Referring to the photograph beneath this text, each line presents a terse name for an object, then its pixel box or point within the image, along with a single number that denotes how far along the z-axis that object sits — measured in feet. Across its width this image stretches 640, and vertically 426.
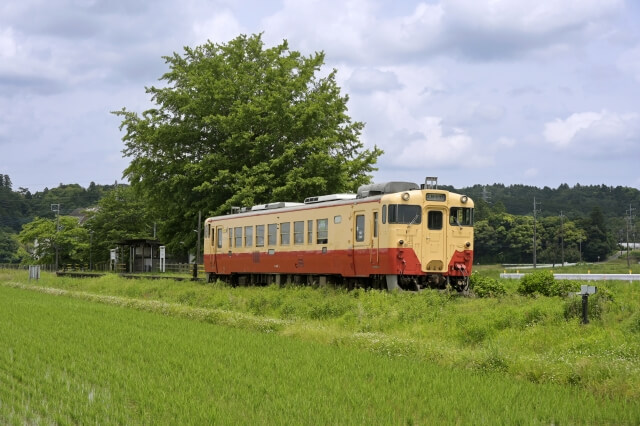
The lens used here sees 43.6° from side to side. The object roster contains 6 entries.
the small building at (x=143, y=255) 188.34
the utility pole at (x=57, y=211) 280.12
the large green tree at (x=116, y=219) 248.73
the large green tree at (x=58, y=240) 259.60
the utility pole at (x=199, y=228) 140.65
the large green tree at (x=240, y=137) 136.87
